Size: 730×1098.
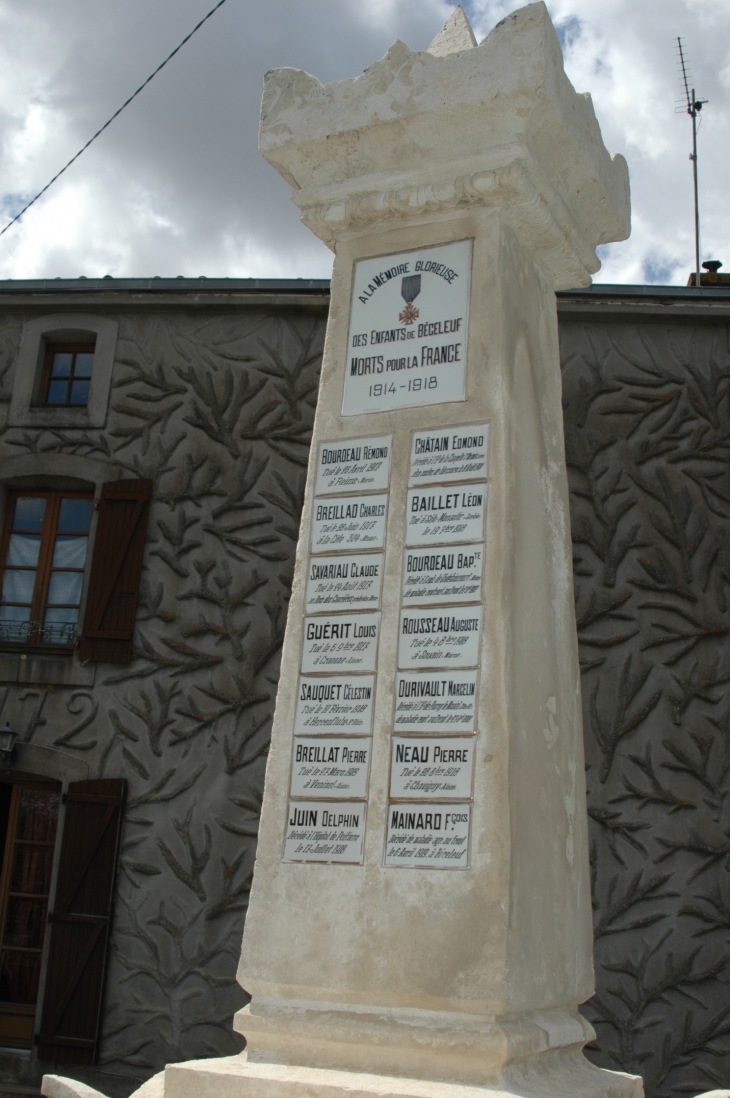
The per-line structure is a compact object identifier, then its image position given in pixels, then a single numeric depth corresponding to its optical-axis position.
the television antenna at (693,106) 12.48
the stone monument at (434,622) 2.55
